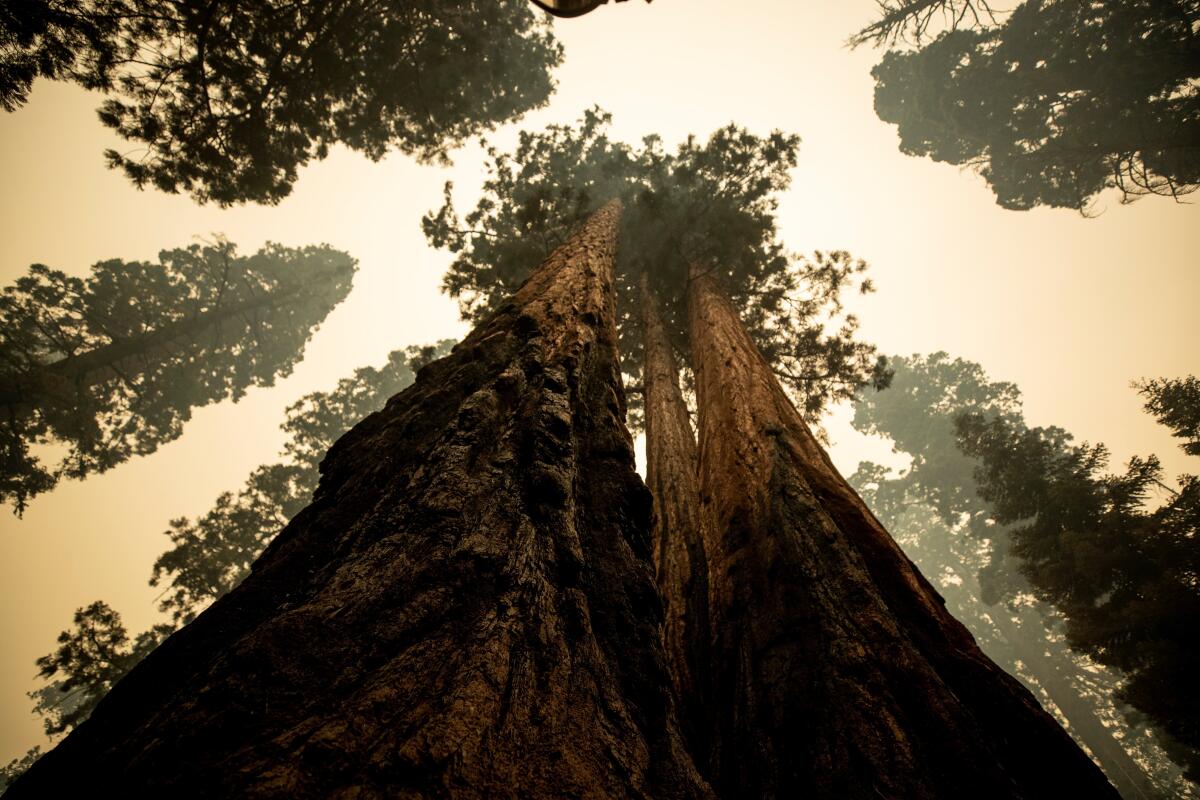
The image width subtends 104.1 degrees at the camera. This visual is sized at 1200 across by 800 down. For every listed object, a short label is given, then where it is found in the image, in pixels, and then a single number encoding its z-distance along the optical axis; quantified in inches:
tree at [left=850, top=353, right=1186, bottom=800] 792.9
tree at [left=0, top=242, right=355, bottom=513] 454.3
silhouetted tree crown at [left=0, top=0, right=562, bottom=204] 210.5
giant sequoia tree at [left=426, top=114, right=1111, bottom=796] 60.8
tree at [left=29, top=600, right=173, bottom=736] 301.3
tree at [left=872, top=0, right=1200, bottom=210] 526.3
